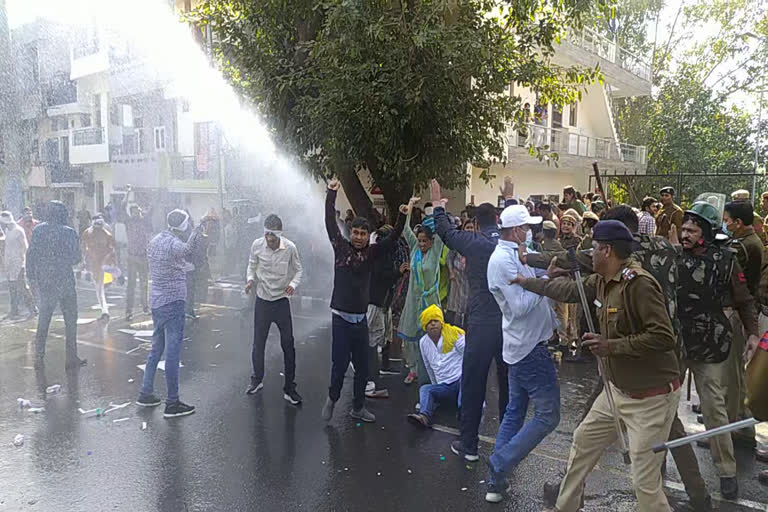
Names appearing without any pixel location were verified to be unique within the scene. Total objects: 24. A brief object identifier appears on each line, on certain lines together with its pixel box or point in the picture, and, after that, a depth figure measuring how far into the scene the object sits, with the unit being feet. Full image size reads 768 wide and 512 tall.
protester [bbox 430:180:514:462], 15.15
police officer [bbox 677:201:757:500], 14.21
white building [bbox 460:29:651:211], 58.34
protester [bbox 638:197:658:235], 28.40
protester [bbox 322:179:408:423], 18.21
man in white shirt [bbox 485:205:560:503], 13.46
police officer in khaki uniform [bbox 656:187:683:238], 30.83
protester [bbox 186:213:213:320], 34.69
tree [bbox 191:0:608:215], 26.43
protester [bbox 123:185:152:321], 34.63
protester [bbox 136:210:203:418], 19.49
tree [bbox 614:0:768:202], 85.66
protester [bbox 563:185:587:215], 35.91
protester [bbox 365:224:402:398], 22.98
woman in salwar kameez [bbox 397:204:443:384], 21.33
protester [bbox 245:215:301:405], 20.70
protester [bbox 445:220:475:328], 25.09
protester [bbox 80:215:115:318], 33.96
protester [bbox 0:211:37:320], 34.76
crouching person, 19.10
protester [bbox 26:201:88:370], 24.12
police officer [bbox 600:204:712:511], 13.00
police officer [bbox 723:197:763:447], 15.51
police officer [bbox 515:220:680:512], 10.41
